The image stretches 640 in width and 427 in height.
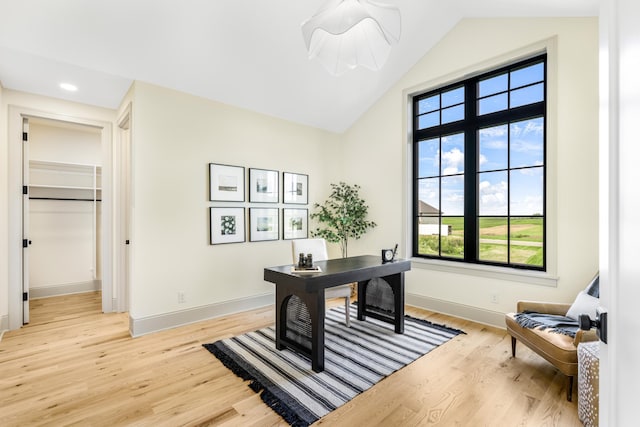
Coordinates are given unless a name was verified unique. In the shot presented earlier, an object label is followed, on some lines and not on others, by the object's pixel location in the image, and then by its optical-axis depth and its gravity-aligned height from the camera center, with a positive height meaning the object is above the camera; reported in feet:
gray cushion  7.95 -2.40
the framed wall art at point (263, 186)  13.83 +1.19
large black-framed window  11.19 +1.71
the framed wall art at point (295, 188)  15.06 +1.19
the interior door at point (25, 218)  11.68 -0.19
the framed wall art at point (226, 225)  12.67 -0.51
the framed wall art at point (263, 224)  13.88 -0.52
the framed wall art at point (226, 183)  12.65 +1.21
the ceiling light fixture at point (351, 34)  6.61 +4.07
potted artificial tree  15.67 -0.23
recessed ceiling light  10.99 +4.42
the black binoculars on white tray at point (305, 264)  9.39 -1.54
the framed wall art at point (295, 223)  15.10 -0.53
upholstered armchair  7.01 -2.98
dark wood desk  8.46 -2.23
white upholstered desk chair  11.17 -1.62
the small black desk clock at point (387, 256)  11.04 -1.52
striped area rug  7.16 -4.17
